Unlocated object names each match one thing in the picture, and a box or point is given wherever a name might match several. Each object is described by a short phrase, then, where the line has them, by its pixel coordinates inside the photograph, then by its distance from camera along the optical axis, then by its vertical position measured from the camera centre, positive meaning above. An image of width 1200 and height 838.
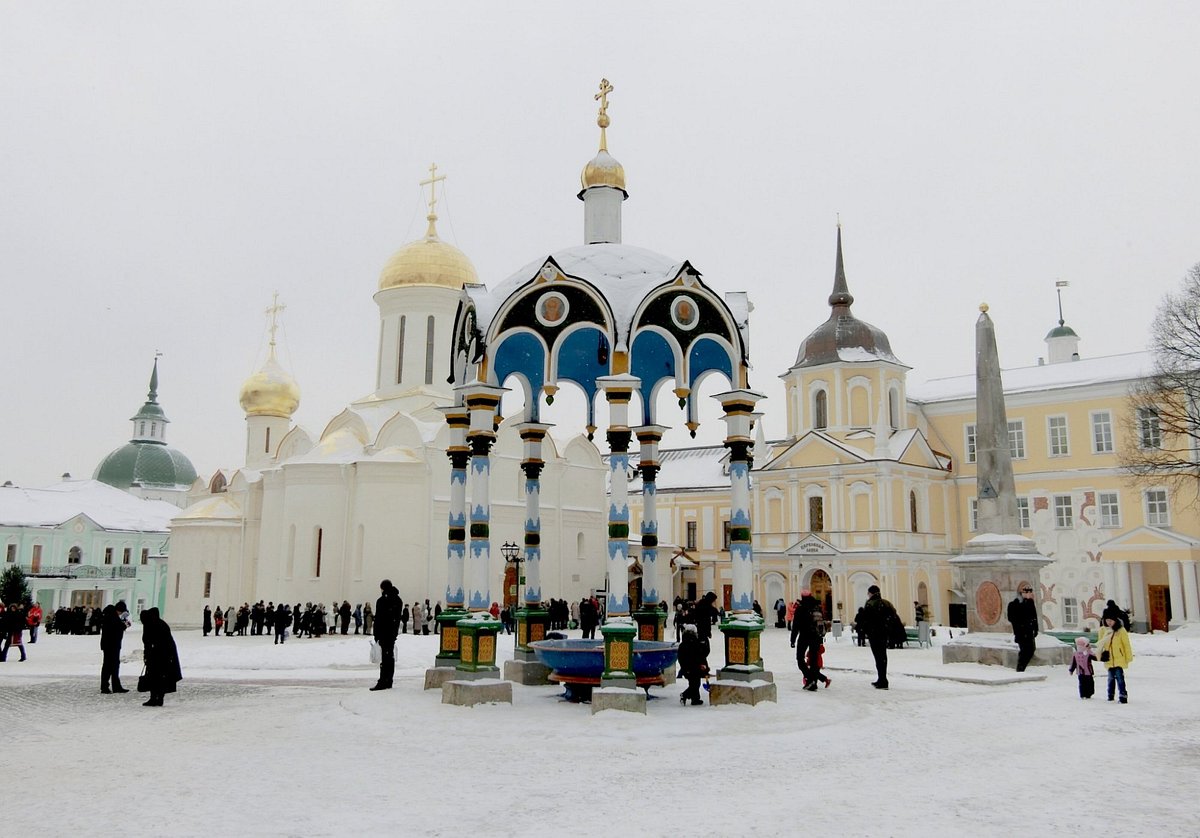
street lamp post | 30.79 +0.56
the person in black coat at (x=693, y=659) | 11.44 -1.04
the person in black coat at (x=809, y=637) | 13.27 -0.87
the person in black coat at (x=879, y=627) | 13.56 -0.73
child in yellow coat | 12.14 -0.95
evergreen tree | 44.66 -0.78
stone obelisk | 18.12 +0.56
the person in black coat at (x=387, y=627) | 13.15 -0.76
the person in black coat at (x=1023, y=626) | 16.33 -0.84
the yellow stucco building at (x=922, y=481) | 34.97 +4.19
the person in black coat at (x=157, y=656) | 12.37 -1.13
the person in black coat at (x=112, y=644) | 13.91 -1.10
